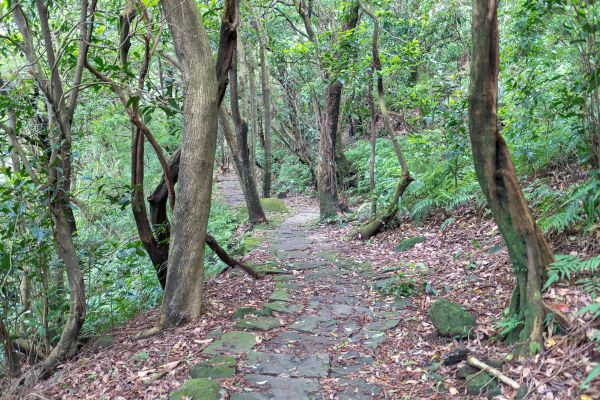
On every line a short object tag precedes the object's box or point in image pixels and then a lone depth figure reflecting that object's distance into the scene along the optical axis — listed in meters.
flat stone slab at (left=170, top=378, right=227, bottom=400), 3.56
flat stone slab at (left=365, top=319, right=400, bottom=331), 4.85
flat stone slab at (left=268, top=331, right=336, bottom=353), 4.51
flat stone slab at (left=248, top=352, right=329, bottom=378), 4.00
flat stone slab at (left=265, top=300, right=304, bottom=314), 5.50
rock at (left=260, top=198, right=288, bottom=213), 15.78
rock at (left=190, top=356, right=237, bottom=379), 3.95
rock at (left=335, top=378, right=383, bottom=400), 3.63
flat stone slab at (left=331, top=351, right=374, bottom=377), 4.04
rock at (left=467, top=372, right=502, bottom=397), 3.26
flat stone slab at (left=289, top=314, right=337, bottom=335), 4.97
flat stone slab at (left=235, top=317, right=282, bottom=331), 4.98
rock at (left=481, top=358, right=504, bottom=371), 3.44
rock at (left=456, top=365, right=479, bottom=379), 3.55
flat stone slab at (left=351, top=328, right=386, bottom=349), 4.53
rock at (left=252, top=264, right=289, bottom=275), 7.23
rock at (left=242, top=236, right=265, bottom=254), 9.33
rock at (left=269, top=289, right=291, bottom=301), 5.93
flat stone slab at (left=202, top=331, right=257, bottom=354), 4.43
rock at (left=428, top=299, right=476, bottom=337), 4.17
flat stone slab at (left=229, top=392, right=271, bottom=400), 3.60
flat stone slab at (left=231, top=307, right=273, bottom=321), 5.34
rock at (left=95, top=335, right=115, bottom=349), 5.39
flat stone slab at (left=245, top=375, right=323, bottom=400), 3.63
